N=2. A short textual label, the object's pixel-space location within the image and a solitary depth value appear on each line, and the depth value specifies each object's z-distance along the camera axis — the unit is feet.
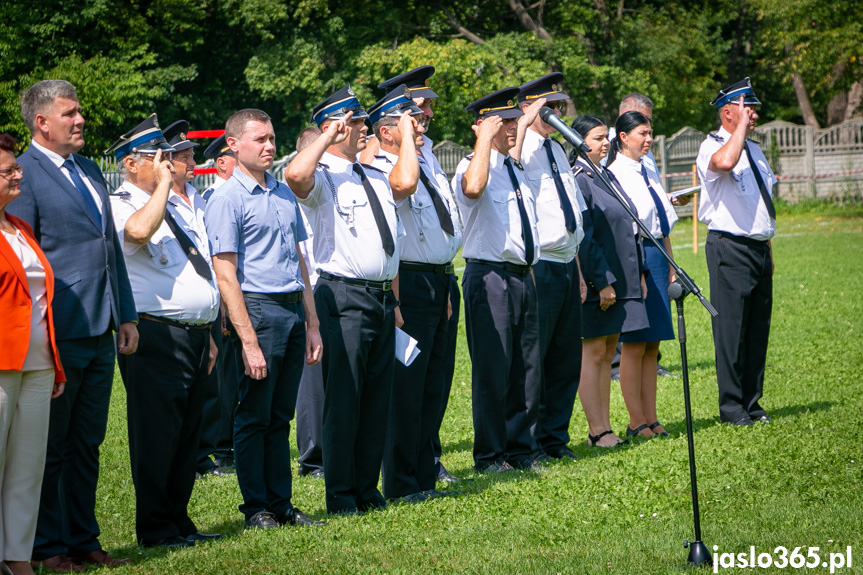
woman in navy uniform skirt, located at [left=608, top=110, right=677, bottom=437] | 53.62
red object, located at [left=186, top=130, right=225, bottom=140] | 84.63
